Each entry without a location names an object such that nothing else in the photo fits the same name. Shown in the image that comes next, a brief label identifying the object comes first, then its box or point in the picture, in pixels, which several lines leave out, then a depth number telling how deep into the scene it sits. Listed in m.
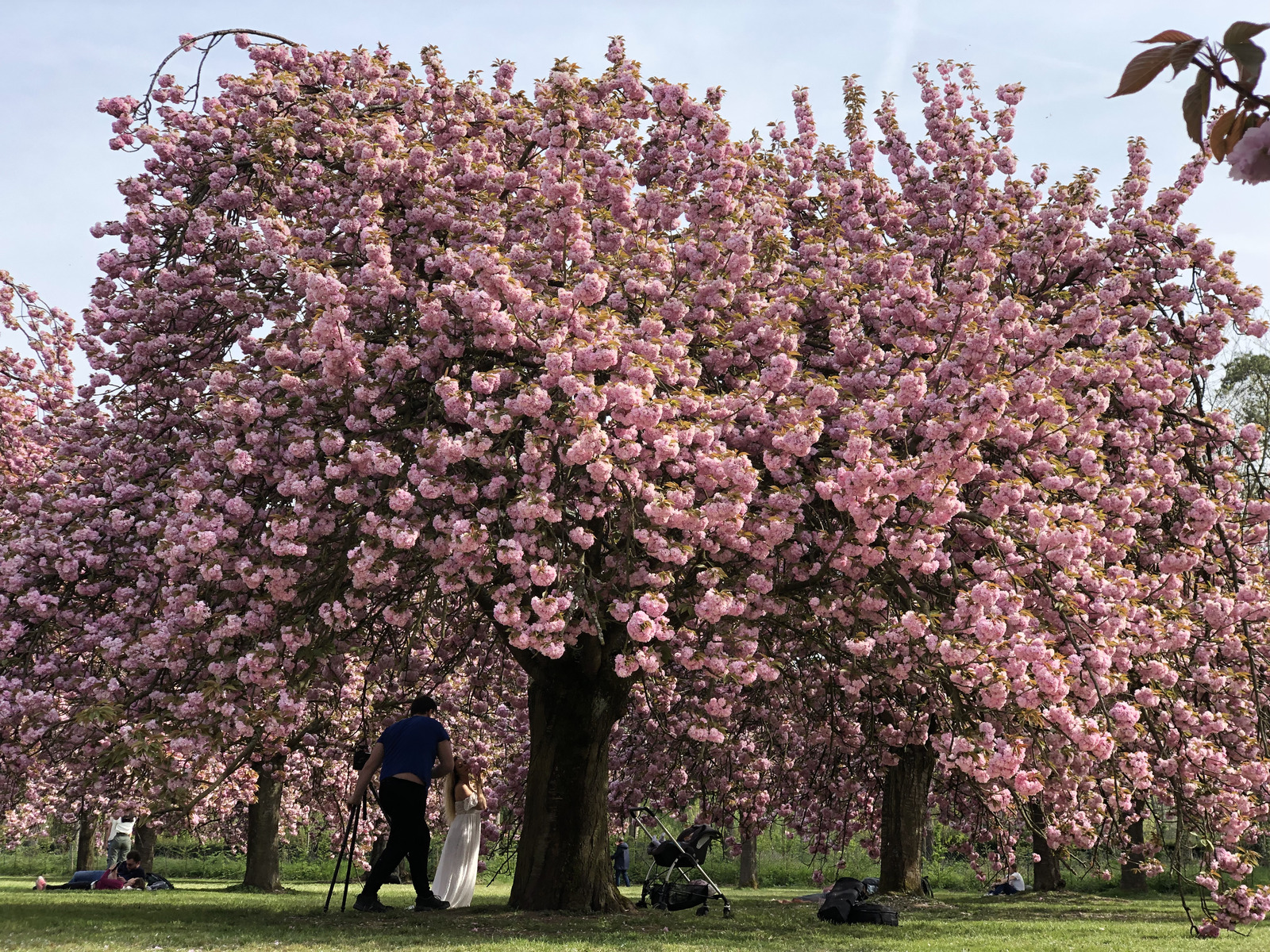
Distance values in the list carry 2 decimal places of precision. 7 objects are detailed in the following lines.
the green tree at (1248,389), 21.66
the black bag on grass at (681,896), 11.20
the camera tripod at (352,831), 9.16
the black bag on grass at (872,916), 10.52
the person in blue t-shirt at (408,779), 9.36
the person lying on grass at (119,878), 17.22
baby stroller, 10.92
